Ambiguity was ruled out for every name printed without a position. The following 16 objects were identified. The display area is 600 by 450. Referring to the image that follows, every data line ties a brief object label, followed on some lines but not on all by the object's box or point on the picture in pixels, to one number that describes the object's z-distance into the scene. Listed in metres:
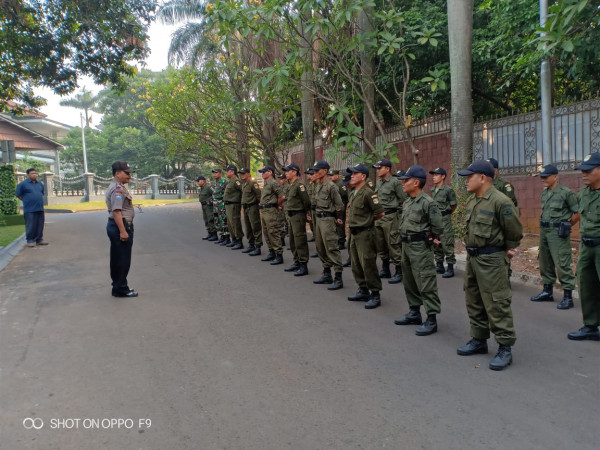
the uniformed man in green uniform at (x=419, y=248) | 4.99
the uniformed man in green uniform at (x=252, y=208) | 10.37
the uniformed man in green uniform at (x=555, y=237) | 5.89
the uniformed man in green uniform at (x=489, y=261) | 4.10
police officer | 6.59
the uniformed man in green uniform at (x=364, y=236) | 6.05
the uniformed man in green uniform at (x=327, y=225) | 7.14
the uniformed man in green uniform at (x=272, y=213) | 9.30
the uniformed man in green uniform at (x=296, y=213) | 8.34
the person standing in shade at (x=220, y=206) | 12.09
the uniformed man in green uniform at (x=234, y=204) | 10.99
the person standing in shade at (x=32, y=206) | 11.63
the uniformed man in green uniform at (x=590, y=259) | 4.69
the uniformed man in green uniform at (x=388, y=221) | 7.48
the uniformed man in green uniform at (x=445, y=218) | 7.98
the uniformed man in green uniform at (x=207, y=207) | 12.96
